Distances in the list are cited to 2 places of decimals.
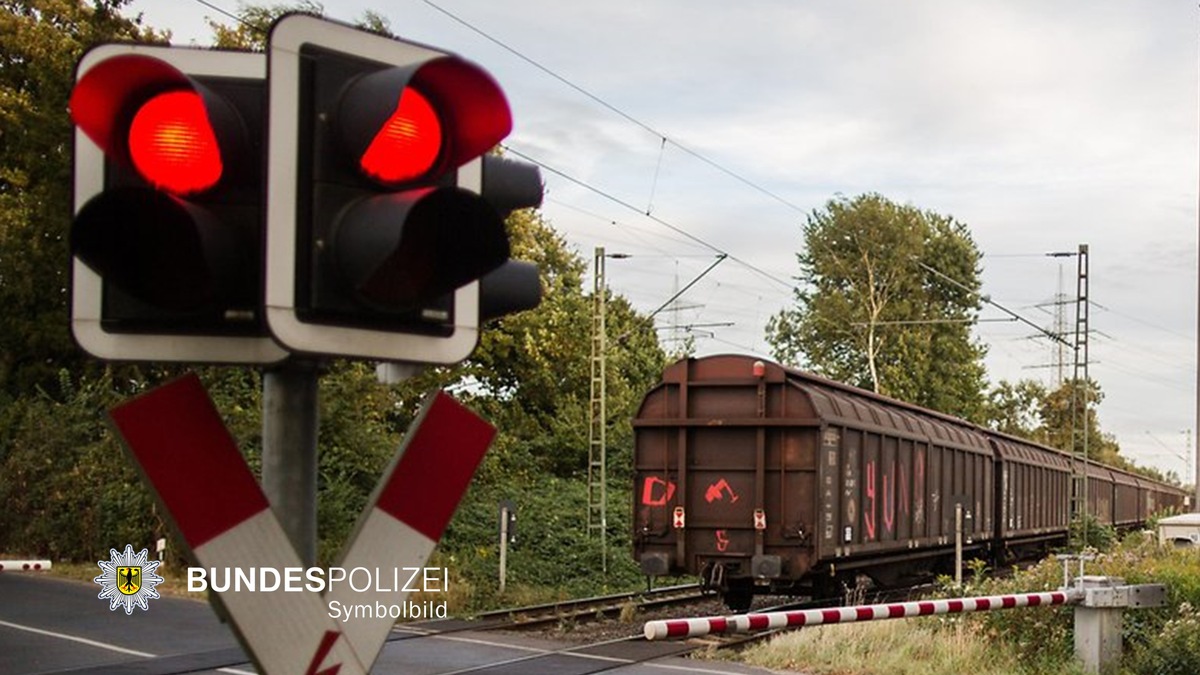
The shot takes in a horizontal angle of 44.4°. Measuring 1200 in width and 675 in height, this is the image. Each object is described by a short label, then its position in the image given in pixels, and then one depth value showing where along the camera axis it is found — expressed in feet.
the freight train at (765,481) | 60.03
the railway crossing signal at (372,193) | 8.77
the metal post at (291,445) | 9.26
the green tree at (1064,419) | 266.36
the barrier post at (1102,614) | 36.50
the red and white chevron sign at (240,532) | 8.97
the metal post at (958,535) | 69.51
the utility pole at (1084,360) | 95.11
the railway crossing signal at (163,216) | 8.92
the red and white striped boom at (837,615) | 27.63
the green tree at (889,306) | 205.26
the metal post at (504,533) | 72.70
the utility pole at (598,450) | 83.20
